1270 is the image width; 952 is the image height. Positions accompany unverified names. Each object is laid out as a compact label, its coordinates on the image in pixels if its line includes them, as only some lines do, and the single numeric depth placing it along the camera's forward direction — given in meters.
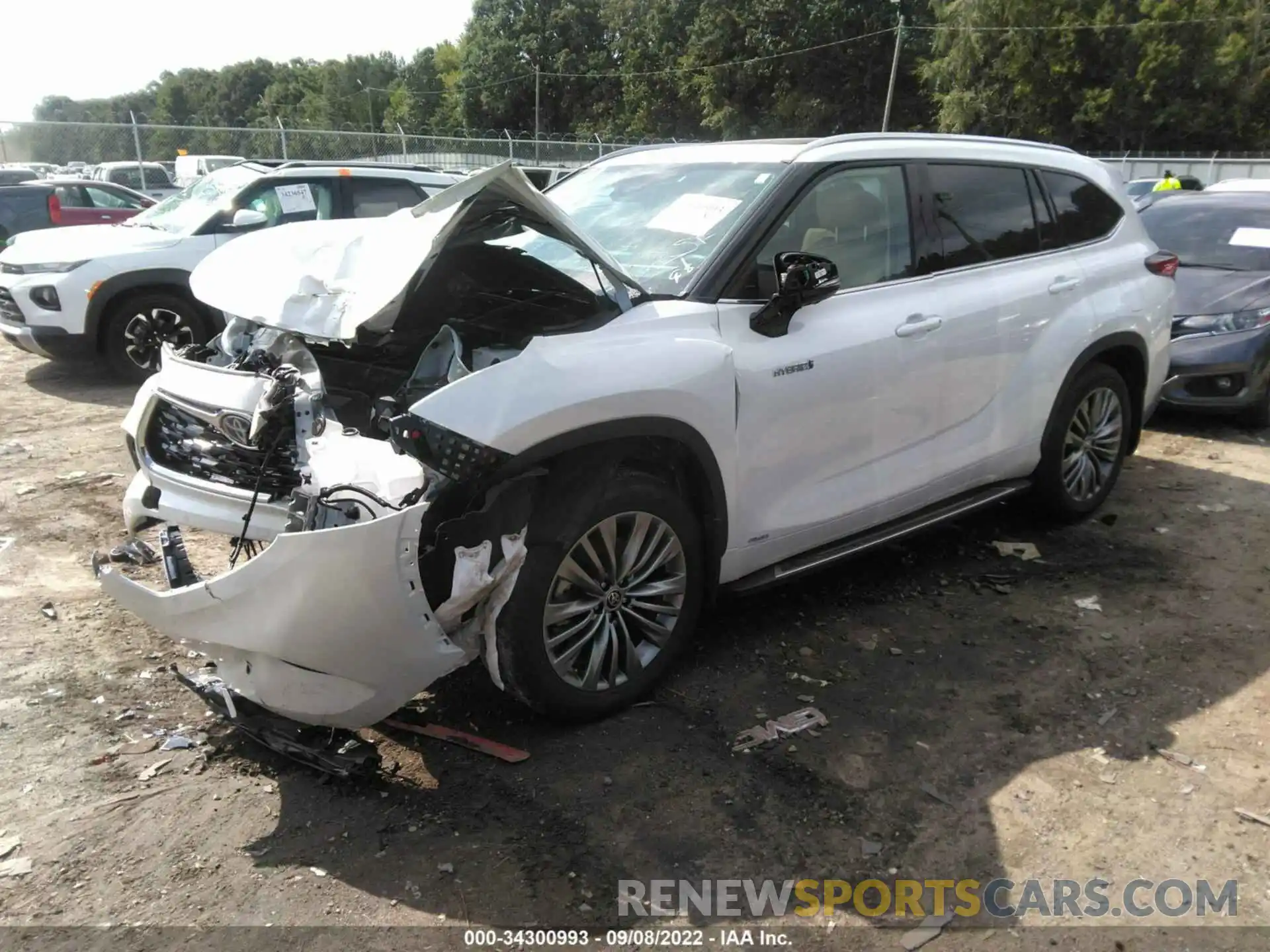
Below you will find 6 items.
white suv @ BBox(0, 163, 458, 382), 7.50
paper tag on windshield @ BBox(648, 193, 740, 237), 3.55
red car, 13.80
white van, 18.17
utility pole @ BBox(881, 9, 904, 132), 37.16
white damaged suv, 2.62
